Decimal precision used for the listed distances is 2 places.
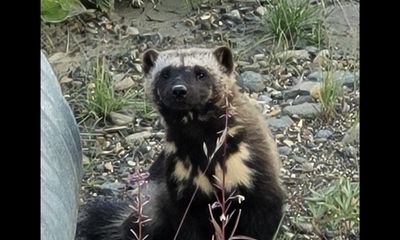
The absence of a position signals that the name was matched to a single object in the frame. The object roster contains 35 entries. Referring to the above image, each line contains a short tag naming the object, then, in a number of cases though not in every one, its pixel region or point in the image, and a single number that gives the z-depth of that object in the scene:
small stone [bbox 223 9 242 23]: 7.92
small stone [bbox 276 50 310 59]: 7.38
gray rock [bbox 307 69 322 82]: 7.24
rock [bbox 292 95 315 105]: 7.05
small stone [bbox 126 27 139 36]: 7.88
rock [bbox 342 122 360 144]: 6.62
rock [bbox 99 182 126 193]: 6.47
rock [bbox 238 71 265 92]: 7.15
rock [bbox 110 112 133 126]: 6.98
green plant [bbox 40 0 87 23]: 7.76
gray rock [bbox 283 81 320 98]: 7.13
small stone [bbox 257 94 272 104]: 7.07
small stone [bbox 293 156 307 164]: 6.57
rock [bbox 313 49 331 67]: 7.34
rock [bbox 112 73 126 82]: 7.33
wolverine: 5.60
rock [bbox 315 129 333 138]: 6.78
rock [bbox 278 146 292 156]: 6.63
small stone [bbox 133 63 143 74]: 7.44
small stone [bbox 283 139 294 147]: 6.71
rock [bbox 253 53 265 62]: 7.46
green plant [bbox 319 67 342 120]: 6.82
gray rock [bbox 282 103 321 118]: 6.95
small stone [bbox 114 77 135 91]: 7.25
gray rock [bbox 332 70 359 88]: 7.08
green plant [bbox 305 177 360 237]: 5.96
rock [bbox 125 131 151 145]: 6.85
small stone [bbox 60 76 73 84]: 7.43
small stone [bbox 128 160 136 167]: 6.63
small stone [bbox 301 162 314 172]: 6.52
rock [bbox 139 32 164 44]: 7.72
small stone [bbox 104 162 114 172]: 6.63
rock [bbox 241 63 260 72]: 7.33
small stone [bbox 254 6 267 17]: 7.89
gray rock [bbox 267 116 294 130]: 6.86
